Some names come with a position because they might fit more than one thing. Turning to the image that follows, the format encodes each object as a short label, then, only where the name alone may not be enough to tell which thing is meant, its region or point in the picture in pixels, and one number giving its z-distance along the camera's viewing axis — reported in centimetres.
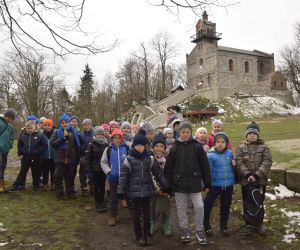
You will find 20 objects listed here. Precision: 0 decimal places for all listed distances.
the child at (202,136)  618
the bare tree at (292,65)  3972
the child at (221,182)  480
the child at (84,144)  716
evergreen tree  3488
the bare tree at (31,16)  396
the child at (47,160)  746
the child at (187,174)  454
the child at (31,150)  714
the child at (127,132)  646
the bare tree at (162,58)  5280
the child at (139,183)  450
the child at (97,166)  604
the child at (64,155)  667
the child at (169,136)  635
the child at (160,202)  483
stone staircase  3494
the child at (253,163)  466
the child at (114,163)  539
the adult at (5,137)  705
